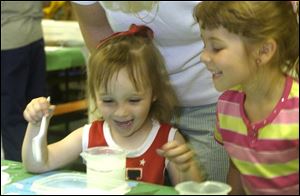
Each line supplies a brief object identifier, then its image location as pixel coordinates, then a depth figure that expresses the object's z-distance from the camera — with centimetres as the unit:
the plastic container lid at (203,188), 179
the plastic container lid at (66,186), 187
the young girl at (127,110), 208
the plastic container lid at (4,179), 195
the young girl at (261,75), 179
